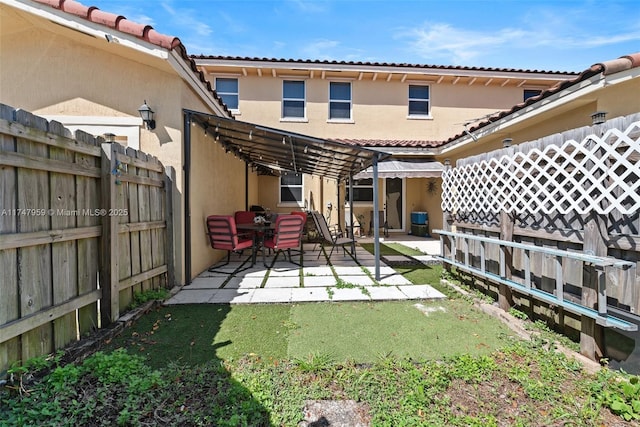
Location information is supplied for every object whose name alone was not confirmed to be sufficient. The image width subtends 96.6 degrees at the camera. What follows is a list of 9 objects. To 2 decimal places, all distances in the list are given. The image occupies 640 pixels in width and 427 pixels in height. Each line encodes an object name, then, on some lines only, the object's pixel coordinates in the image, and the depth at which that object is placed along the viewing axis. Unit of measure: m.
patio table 7.70
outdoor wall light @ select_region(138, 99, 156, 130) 5.66
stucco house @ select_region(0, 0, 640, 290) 5.75
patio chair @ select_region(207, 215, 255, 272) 7.15
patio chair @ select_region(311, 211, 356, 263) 8.66
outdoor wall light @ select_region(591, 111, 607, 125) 3.42
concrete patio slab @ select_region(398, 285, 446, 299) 5.62
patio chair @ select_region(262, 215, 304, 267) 7.52
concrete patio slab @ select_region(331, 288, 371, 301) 5.47
